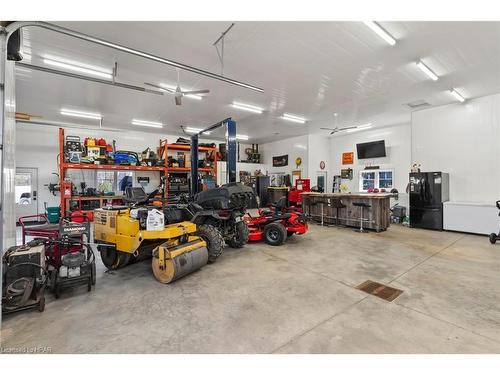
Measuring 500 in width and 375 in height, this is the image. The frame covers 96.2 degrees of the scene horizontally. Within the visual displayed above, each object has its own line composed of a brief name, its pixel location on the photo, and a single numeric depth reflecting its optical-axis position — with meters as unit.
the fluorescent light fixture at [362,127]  9.51
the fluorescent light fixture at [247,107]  7.16
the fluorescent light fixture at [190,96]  5.71
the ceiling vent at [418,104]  6.93
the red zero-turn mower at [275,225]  5.11
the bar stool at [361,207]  6.53
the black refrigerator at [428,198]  6.77
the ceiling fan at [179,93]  4.80
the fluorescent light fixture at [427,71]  4.57
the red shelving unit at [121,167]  6.65
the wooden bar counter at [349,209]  6.62
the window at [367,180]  10.27
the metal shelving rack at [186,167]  8.66
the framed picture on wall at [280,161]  12.61
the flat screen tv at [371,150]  9.75
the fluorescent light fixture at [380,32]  3.32
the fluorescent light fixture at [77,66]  4.39
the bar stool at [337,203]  6.93
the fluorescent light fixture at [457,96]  5.96
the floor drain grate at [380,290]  2.77
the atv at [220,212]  3.93
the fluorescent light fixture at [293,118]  8.38
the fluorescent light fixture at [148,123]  8.82
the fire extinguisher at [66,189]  6.70
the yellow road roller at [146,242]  3.11
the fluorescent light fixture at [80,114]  7.56
